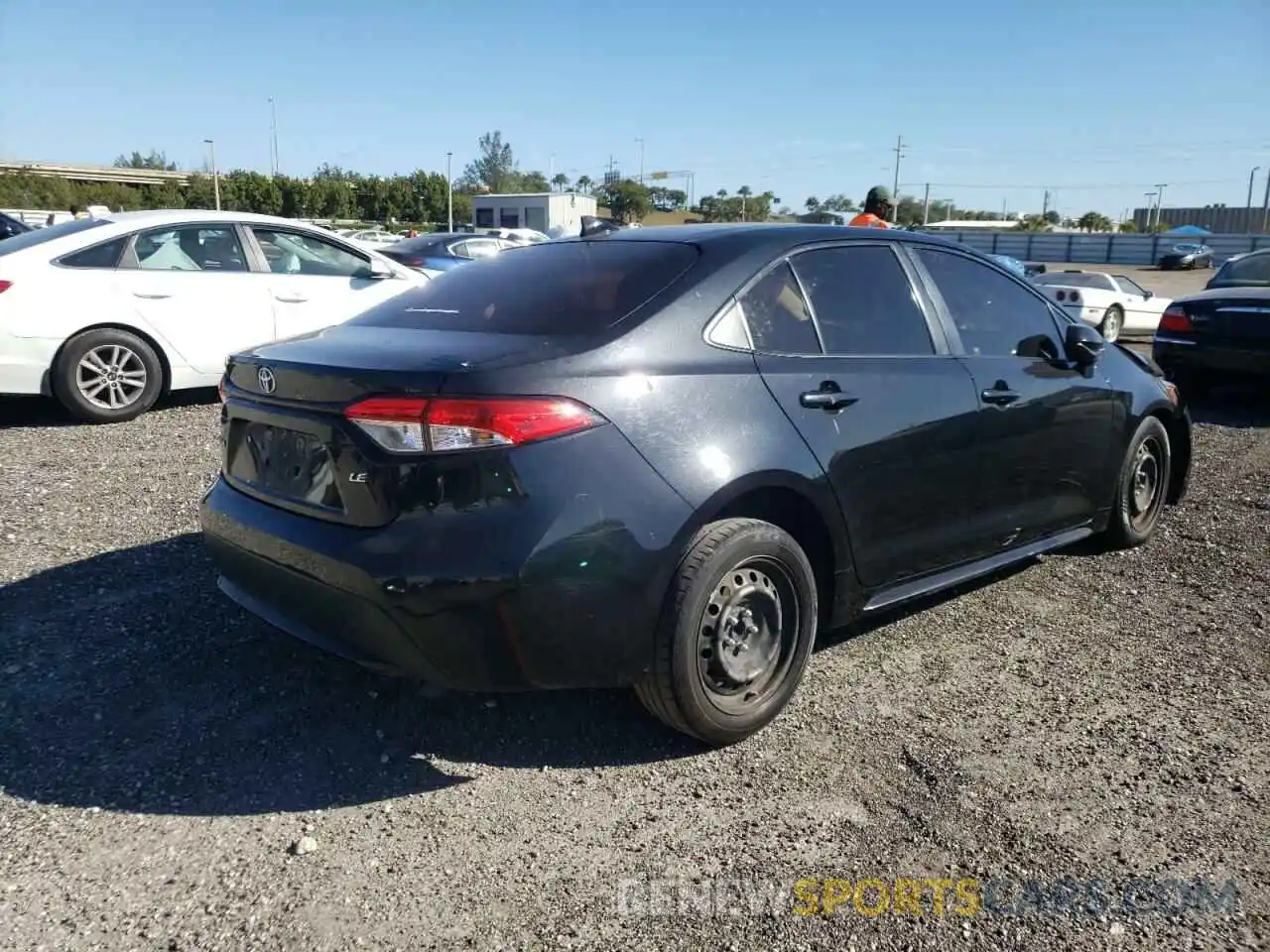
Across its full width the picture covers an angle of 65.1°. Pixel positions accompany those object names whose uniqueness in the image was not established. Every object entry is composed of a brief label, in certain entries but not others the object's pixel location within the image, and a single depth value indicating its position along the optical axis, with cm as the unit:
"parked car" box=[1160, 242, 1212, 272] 4756
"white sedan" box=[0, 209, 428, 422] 680
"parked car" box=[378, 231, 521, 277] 1518
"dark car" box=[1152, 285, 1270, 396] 820
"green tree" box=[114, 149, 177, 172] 11038
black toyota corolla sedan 262
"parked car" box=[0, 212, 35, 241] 1842
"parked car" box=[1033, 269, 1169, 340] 1543
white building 5566
